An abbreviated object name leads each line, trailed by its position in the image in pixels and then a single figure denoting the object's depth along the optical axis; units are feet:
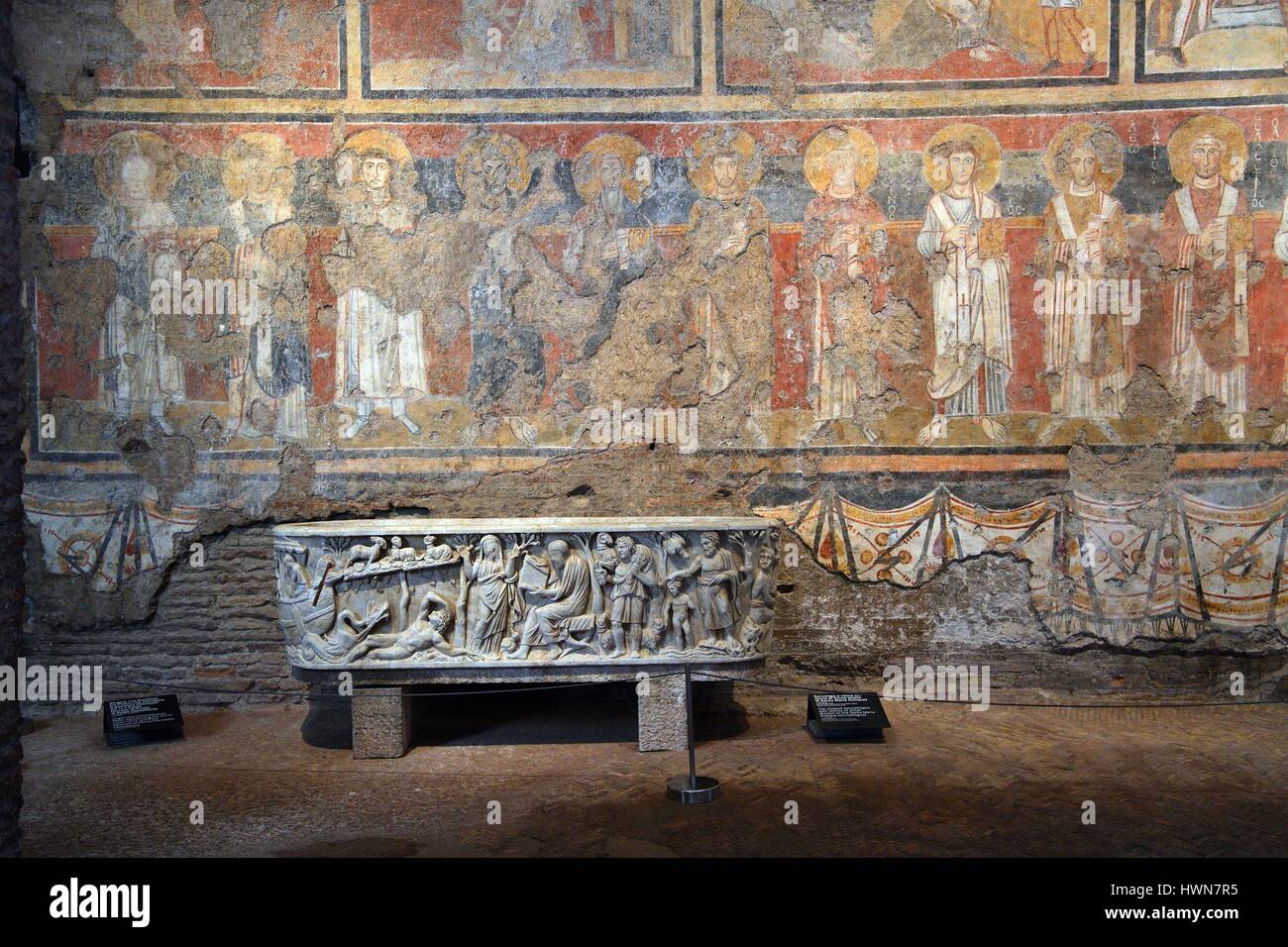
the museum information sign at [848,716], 20.03
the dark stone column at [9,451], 9.89
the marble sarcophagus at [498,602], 19.17
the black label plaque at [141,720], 20.33
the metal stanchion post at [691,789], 16.49
